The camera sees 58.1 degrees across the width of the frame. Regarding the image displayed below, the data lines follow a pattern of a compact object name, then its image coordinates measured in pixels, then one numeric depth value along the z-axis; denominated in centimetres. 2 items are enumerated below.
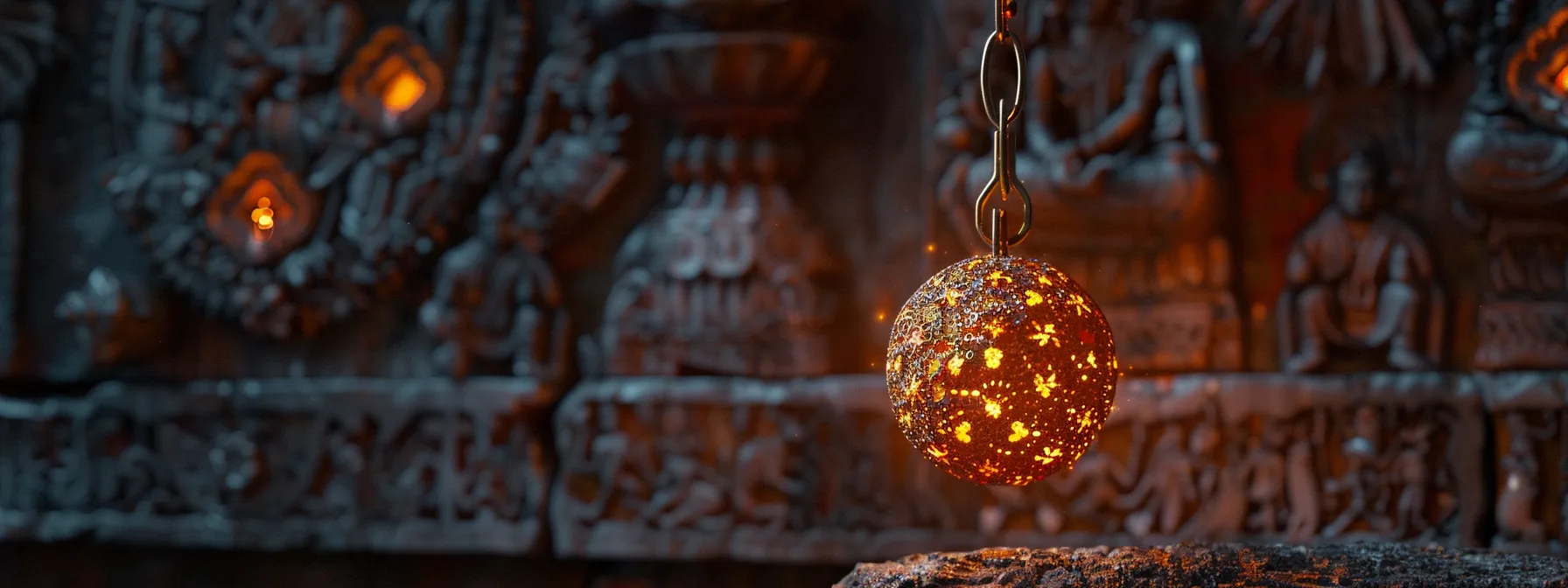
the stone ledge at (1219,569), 171
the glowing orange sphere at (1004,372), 168
